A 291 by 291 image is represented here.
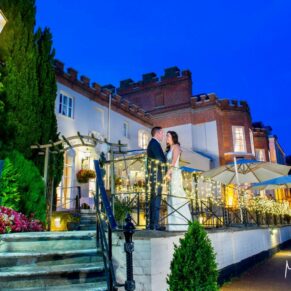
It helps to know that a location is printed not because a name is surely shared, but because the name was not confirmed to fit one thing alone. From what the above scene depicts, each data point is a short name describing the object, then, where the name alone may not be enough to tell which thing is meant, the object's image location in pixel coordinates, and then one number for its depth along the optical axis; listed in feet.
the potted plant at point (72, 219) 33.55
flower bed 19.07
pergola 31.55
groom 19.26
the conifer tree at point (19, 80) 30.90
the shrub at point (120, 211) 31.30
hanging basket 51.57
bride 20.71
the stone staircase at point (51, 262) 13.04
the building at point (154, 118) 54.44
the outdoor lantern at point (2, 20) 22.85
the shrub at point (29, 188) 25.94
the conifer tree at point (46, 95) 35.96
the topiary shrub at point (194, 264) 14.26
